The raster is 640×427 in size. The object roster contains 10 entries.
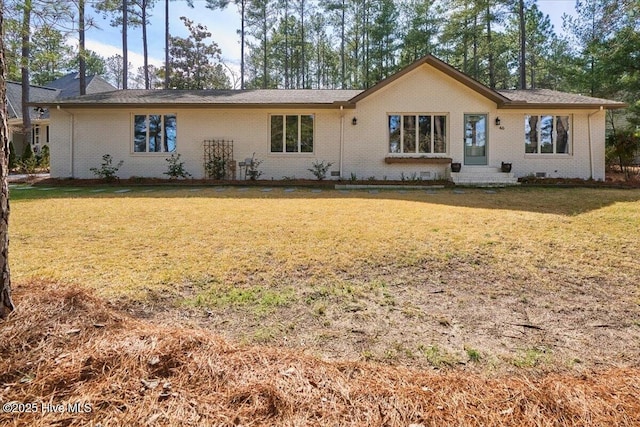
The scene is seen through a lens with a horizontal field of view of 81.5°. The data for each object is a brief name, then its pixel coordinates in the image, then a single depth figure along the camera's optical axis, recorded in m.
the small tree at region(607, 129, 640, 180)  13.63
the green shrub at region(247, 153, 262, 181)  13.50
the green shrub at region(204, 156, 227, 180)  13.52
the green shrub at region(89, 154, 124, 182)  13.47
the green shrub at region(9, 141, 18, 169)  17.58
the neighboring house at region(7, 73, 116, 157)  22.04
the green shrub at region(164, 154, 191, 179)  13.48
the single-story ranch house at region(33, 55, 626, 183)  13.11
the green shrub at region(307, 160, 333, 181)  13.35
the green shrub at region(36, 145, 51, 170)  18.34
